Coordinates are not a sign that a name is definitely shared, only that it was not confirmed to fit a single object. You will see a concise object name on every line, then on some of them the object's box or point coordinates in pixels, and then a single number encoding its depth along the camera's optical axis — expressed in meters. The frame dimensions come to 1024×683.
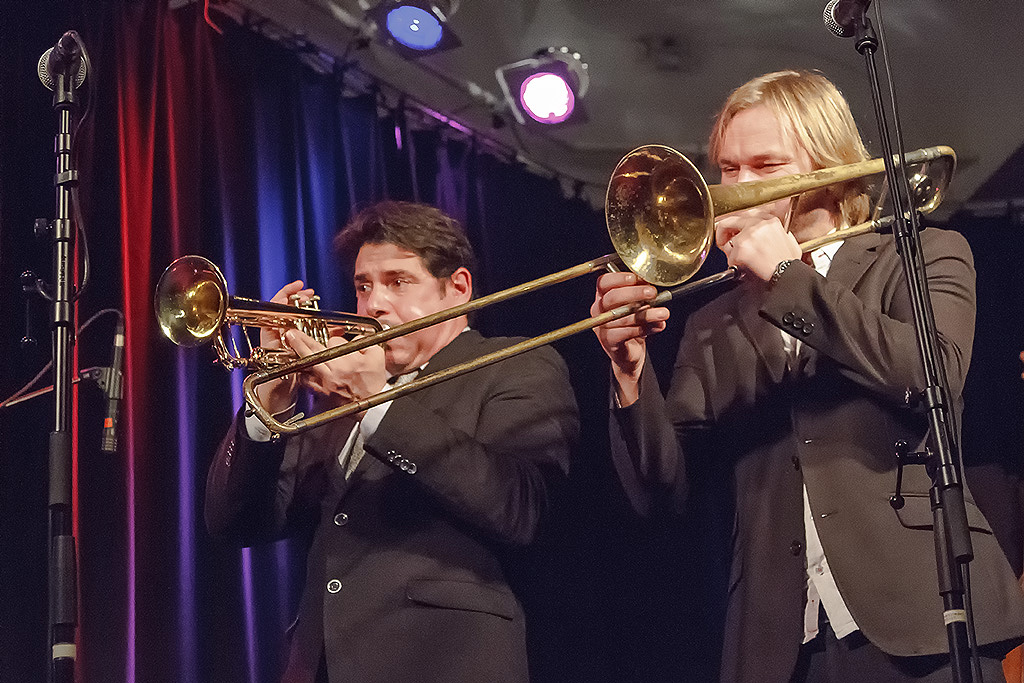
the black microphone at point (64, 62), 2.62
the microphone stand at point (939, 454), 1.84
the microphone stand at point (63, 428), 2.26
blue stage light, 3.72
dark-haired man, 2.52
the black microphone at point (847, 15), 2.18
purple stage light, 3.71
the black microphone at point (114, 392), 2.64
